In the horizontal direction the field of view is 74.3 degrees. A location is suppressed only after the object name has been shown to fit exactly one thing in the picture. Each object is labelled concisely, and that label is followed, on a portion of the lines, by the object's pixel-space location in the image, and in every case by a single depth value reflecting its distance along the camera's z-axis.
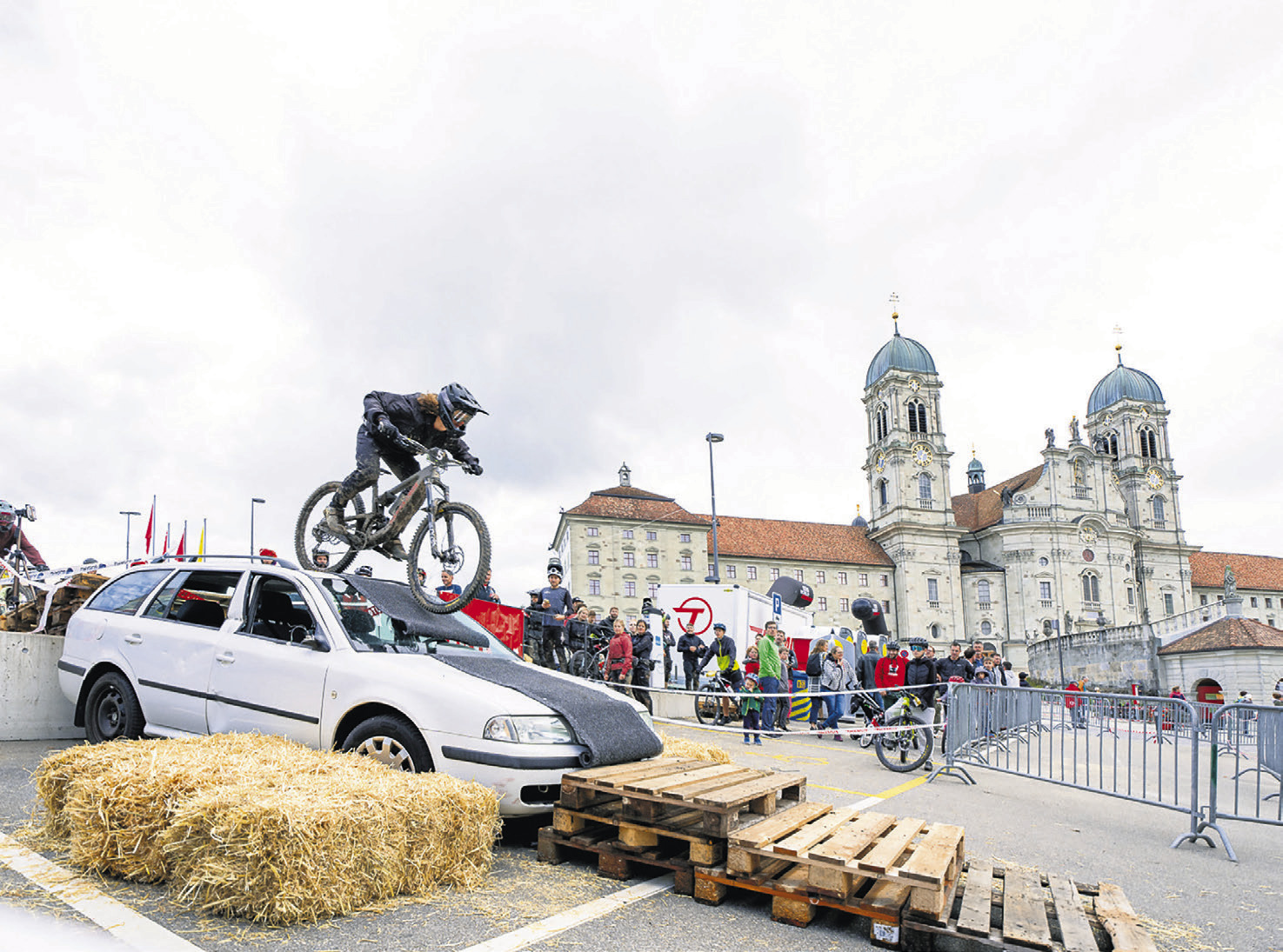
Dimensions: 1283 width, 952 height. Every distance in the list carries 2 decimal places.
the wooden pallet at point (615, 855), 4.66
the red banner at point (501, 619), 13.52
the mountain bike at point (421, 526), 7.93
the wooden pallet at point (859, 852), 4.04
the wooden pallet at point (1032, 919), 3.89
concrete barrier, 8.48
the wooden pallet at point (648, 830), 4.60
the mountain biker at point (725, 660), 15.48
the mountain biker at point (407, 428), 8.27
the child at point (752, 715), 13.84
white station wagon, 5.21
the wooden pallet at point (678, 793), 4.62
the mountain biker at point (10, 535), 14.70
